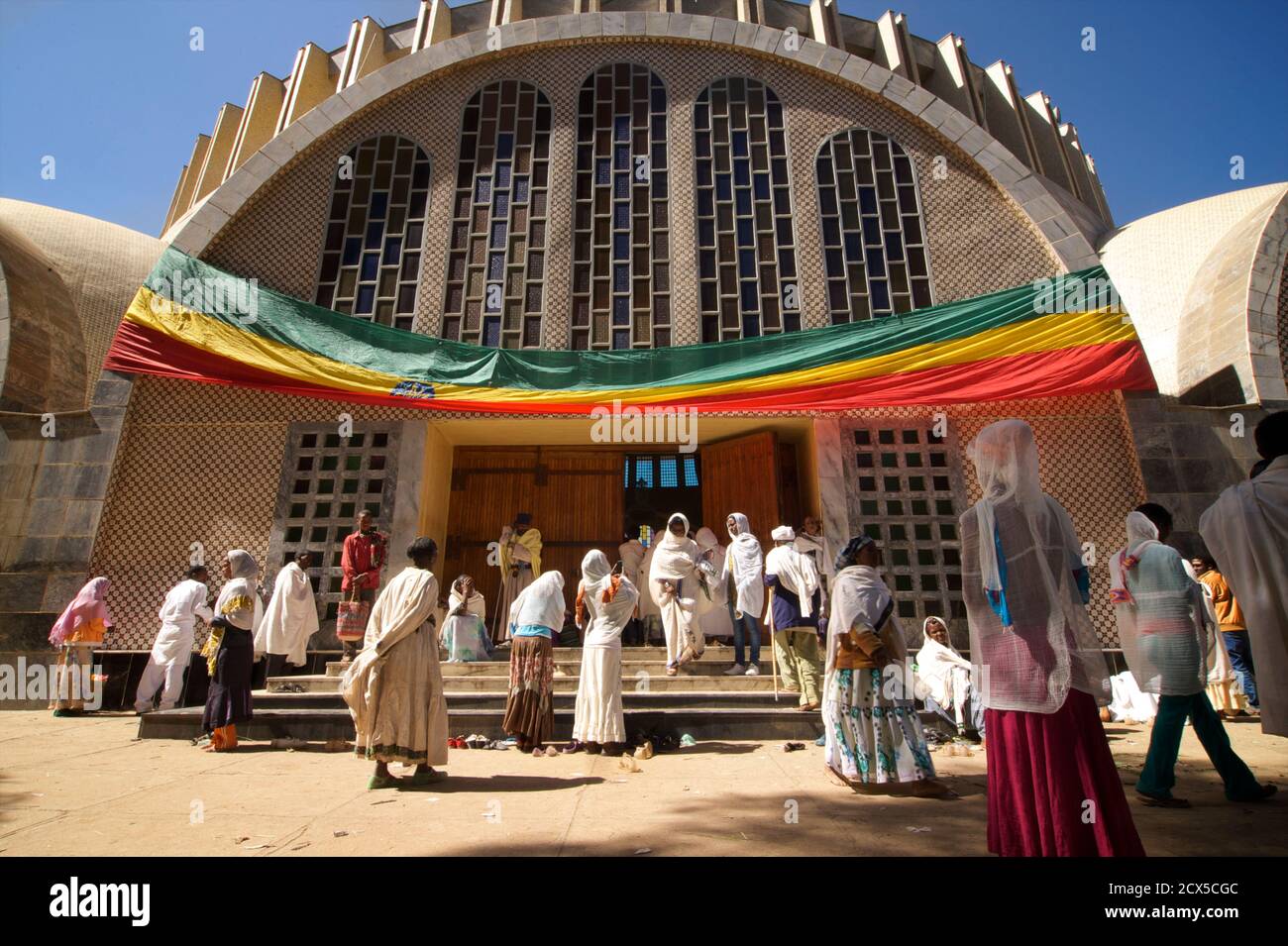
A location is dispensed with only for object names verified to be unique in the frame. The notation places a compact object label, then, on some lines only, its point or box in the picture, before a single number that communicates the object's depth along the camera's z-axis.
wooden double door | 9.47
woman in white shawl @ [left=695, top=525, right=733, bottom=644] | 8.39
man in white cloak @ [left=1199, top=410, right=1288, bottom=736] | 2.53
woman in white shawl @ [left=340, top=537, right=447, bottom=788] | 3.98
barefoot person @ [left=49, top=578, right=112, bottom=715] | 7.14
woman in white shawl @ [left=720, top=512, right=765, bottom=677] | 6.70
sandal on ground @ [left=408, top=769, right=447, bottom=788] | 4.06
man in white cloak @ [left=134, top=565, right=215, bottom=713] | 6.41
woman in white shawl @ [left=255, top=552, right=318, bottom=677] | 7.16
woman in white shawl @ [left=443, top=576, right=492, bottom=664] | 7.32
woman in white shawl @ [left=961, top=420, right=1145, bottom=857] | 2.36
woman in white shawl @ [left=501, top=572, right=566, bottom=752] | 5.34
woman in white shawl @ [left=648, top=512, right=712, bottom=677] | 6.84
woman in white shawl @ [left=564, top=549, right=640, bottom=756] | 5.23
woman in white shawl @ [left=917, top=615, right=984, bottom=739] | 5.63
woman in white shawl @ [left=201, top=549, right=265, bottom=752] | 5.27
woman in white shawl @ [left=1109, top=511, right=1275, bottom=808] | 3.50
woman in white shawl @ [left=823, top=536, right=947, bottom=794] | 3.92
